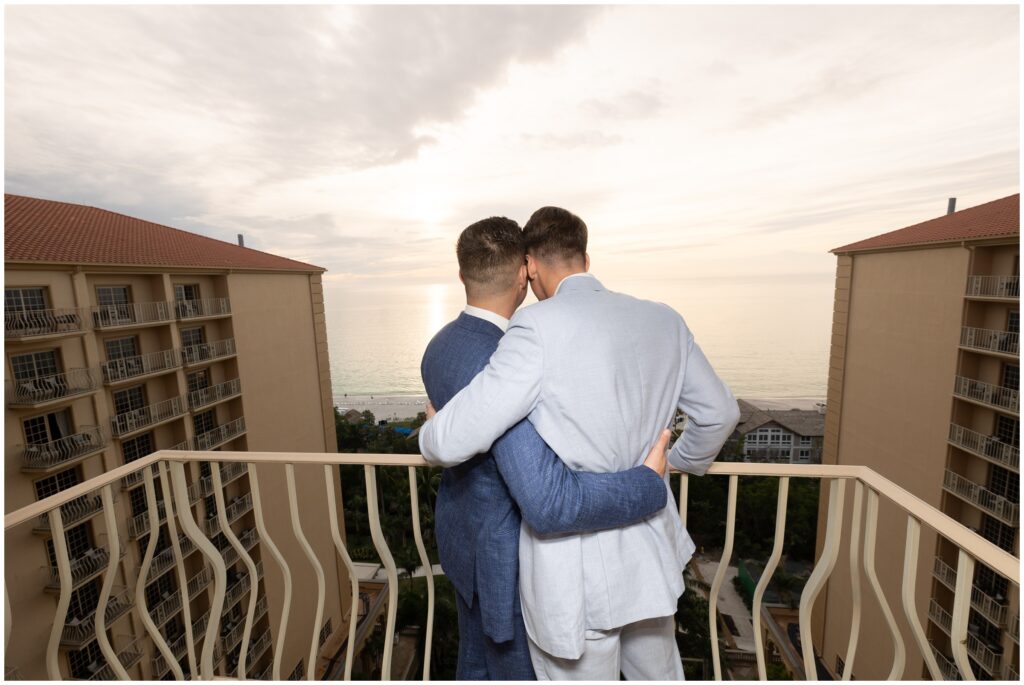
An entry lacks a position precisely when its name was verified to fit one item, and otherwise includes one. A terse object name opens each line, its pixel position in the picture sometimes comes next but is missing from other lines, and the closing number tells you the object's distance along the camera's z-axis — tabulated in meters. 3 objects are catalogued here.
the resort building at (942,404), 10.20
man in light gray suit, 1.15
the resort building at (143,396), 9.35
